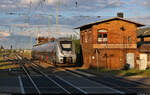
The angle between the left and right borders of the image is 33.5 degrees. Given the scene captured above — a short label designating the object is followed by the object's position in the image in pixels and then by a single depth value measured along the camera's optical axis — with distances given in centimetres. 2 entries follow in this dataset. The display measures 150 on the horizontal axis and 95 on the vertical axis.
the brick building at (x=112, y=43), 3403
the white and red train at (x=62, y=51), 3238
